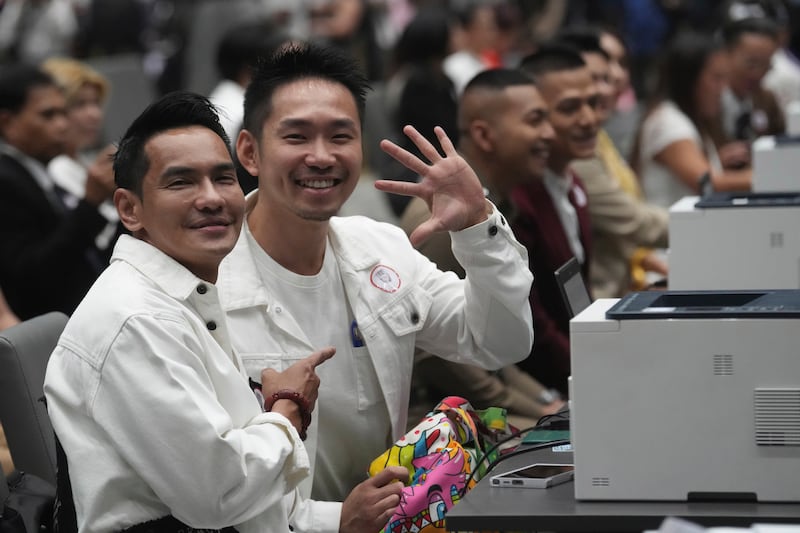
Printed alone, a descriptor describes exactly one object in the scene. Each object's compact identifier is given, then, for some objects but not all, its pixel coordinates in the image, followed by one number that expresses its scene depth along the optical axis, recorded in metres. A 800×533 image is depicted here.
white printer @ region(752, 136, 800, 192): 8.17
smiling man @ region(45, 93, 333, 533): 4.50
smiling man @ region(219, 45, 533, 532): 5.70
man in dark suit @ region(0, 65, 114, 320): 8.93
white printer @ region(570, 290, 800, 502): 4.48
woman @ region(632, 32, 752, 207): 11.92
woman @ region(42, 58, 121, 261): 10.32
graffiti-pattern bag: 5.23
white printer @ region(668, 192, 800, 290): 6.83
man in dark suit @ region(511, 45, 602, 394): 8.09
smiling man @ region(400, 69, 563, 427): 7.85
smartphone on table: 4.88
